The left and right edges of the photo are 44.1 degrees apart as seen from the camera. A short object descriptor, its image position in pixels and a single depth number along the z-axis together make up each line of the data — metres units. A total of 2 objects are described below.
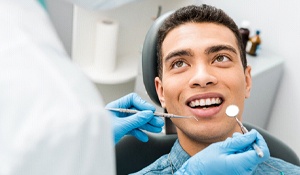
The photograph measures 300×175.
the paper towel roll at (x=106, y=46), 2.30
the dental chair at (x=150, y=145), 1.31
